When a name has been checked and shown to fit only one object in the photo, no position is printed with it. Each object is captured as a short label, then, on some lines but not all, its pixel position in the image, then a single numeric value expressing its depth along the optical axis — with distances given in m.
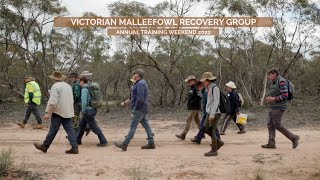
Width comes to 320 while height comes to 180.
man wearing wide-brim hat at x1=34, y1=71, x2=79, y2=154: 7.73
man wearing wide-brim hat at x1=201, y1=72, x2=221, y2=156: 7.83
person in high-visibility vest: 11.47
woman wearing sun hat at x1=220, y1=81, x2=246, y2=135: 10.77
